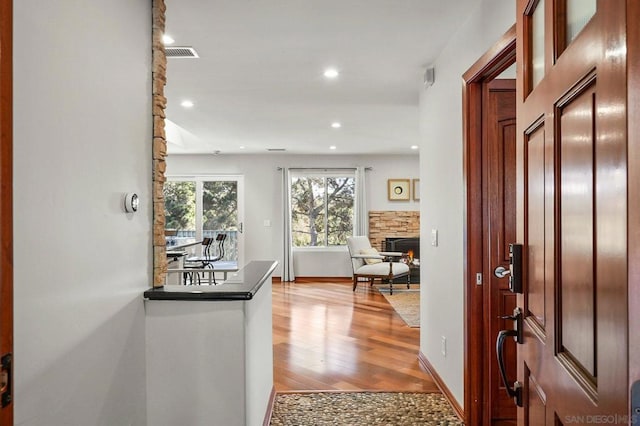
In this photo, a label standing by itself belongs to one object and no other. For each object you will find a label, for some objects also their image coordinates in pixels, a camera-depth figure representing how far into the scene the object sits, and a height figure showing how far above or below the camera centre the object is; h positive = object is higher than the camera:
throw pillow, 7.46 -0.67
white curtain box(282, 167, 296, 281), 8.33 -0.32
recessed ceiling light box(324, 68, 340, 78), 3.45 +1.14
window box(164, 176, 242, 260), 8.48 +0.12
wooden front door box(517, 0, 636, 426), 0.66 +0.01
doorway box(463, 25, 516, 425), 2.50 -0.07
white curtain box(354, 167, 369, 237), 8.41 +0.17
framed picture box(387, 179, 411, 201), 8.57 +0.48
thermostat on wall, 1.79 +0.05
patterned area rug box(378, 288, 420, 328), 5.20 -1.23
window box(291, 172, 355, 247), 8.55 +0.11
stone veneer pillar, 2.10 +0.33
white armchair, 7.01 -0.81
